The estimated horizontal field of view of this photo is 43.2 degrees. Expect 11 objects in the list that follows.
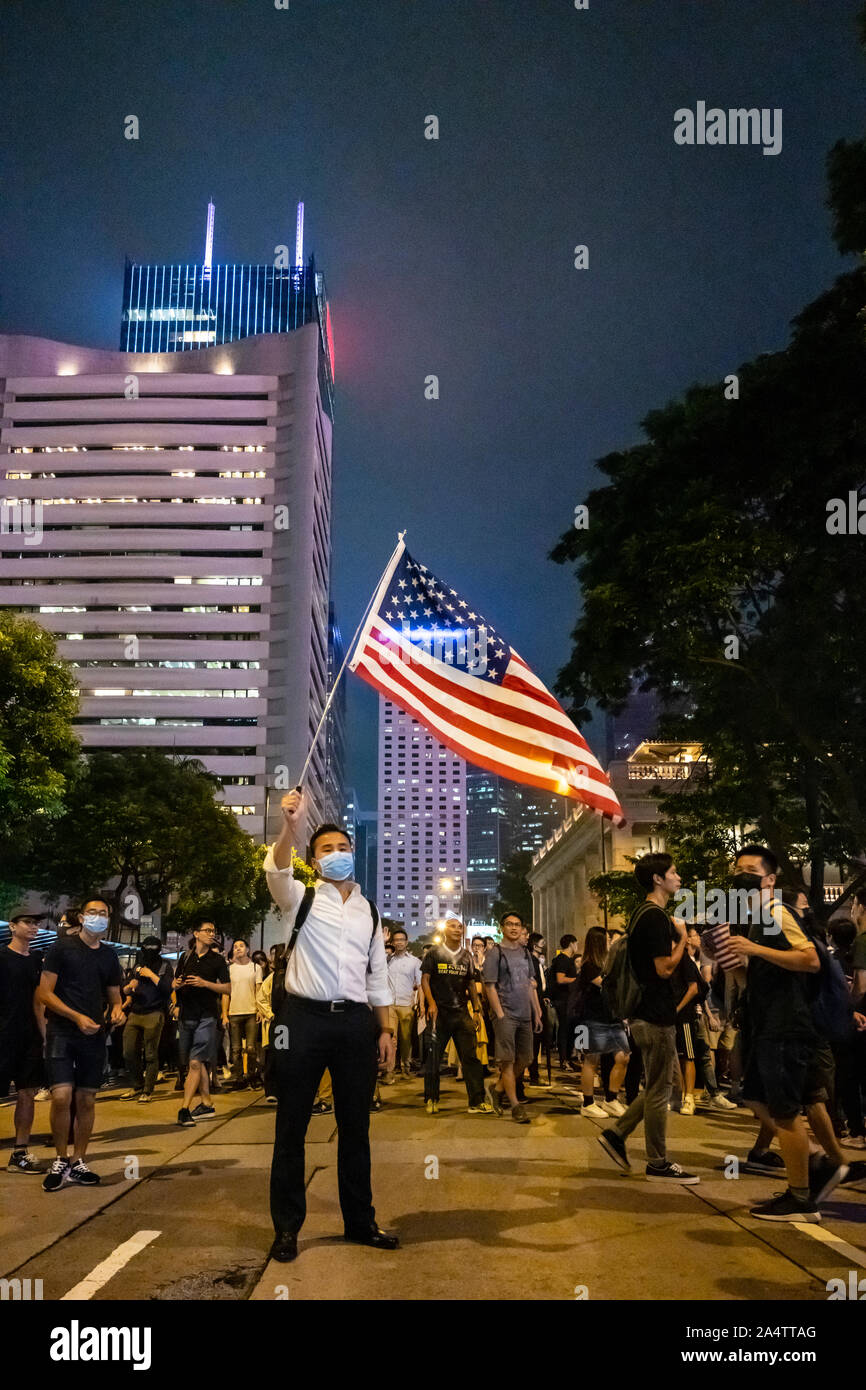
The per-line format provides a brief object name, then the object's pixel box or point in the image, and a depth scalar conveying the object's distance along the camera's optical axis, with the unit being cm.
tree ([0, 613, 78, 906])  2884
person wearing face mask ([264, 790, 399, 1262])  498
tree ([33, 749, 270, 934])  4334
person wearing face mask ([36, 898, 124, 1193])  702
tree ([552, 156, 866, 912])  1541
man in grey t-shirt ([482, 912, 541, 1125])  1045
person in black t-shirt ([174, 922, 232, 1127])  1045
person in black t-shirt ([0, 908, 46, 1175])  841
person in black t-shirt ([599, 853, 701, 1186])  698
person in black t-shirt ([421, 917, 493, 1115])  1123
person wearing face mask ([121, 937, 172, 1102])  1229
